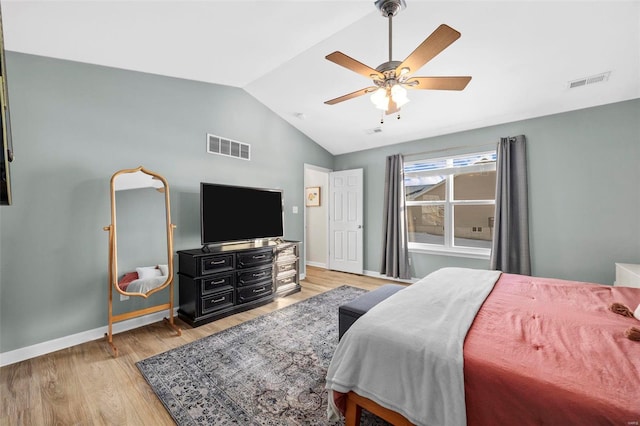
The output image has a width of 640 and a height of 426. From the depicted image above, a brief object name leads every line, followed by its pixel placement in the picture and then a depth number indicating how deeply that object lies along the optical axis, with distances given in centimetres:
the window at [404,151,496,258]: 397
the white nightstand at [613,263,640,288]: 246
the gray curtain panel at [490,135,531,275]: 351
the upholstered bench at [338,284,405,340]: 190
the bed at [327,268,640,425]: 94
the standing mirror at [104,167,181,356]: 254
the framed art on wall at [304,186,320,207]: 611
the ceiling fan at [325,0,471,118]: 176
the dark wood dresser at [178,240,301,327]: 293
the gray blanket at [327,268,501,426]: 112
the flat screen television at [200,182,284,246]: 318
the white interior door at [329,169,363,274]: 516
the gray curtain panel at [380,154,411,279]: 452
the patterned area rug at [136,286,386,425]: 163
